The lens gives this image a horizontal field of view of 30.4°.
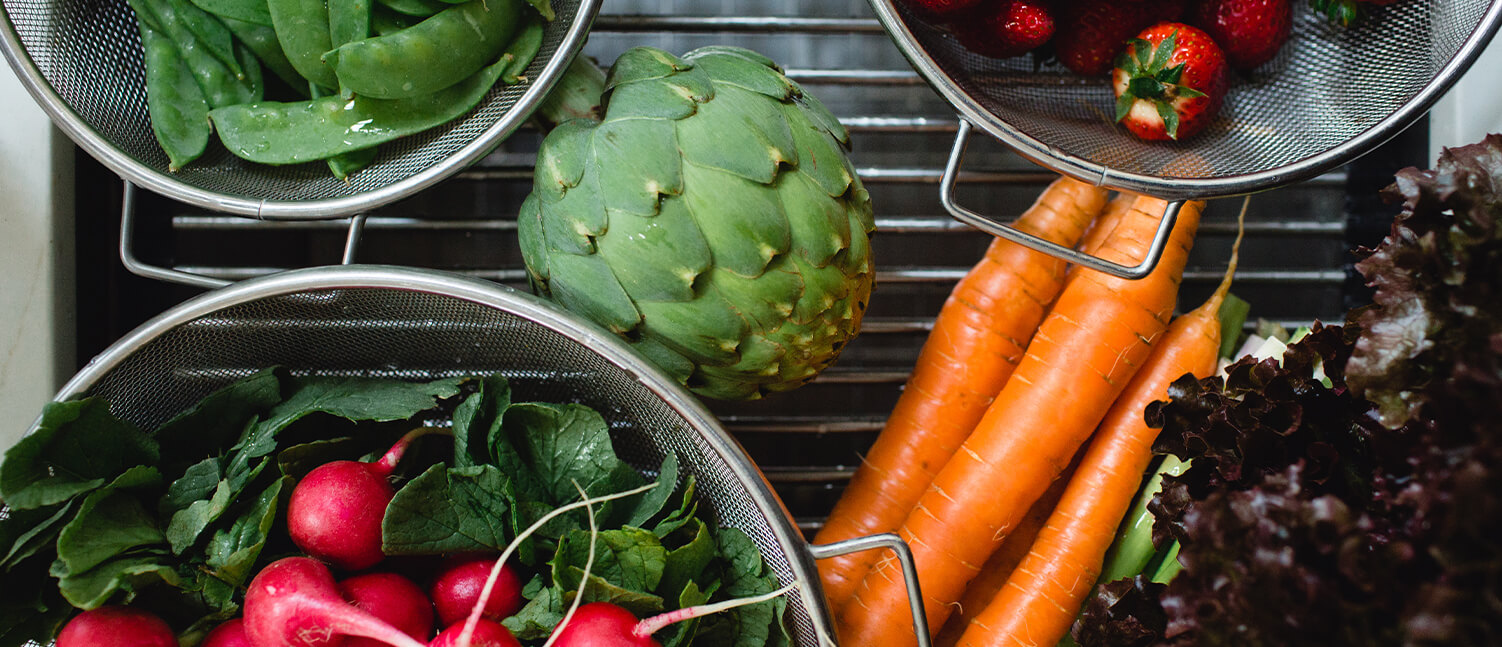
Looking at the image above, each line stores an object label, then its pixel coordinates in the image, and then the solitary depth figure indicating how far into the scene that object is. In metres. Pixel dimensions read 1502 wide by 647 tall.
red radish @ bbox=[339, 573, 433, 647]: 0.72
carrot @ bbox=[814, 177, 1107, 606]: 0.80
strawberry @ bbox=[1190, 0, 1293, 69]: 0.76
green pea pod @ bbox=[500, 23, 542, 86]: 0.74
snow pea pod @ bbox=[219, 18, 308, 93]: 0.74
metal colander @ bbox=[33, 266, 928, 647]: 0.73
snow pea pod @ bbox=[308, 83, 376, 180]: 0.74
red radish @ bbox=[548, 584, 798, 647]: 0.71
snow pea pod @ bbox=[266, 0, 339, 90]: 0.73
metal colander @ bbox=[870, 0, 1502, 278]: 0.75
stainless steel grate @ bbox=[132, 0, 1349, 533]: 0.83
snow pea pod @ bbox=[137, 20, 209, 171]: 0.74
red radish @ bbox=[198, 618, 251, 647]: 0.72
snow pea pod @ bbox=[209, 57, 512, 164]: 0.74
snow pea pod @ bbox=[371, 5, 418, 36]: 0.73
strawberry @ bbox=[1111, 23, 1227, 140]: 0.75
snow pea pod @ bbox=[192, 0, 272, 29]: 0.73
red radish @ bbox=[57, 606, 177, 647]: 0.71
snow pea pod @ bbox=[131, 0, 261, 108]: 0.74
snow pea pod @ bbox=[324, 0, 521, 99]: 0.72
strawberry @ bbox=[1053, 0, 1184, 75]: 0.76
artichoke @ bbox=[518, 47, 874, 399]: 0.72
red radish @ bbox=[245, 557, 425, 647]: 0.71
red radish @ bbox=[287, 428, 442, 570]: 0.72
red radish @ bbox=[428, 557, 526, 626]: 0.73
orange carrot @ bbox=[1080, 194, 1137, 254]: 0.80
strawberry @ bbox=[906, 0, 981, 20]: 0.75
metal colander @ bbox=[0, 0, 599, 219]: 0.74
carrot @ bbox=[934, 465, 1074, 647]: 0.81
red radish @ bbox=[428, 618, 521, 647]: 0.71
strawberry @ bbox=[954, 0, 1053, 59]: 0.76
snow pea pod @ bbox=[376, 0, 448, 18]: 0.73
